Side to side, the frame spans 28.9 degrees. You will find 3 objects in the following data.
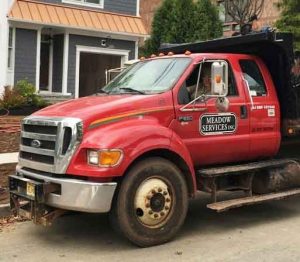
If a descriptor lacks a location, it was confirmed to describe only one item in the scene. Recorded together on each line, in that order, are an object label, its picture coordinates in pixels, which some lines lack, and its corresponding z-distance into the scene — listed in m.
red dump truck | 6.38
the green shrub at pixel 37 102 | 17.62
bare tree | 23.66
